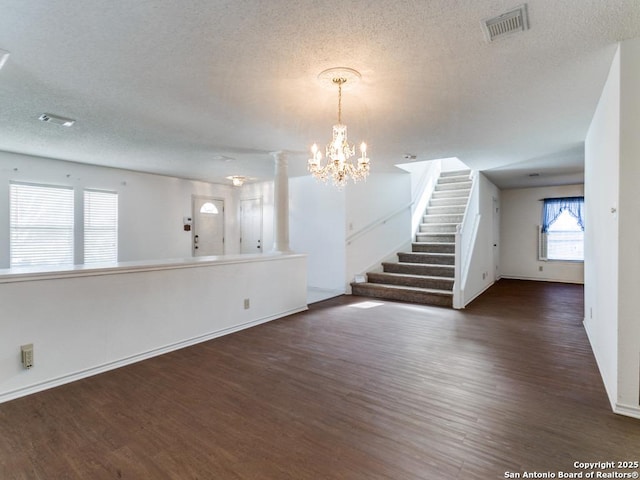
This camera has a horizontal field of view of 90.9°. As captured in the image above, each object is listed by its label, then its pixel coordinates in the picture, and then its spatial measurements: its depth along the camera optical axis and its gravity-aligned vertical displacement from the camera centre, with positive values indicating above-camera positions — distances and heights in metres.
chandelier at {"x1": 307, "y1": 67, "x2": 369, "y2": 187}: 2.44 +0.83
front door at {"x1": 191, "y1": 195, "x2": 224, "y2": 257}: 7.73 +0.29
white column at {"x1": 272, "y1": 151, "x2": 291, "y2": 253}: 5.05 +0.46
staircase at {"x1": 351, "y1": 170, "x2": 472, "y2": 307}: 5.78 -0.49
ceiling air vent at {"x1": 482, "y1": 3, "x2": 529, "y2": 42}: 1.77 +1.27
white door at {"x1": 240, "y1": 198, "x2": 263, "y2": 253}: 8.22 +0.34
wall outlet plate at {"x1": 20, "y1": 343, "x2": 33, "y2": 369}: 2.46 -0.92
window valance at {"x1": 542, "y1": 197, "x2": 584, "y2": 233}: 7.68 +0.77
